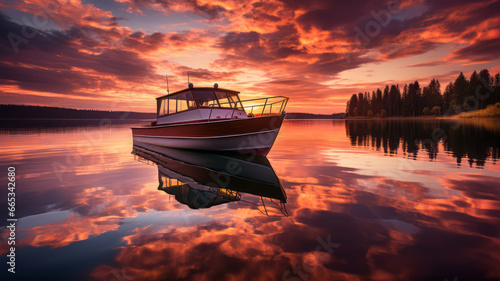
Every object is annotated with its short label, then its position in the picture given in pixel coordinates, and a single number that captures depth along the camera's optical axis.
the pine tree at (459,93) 86.25
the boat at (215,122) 11.45
